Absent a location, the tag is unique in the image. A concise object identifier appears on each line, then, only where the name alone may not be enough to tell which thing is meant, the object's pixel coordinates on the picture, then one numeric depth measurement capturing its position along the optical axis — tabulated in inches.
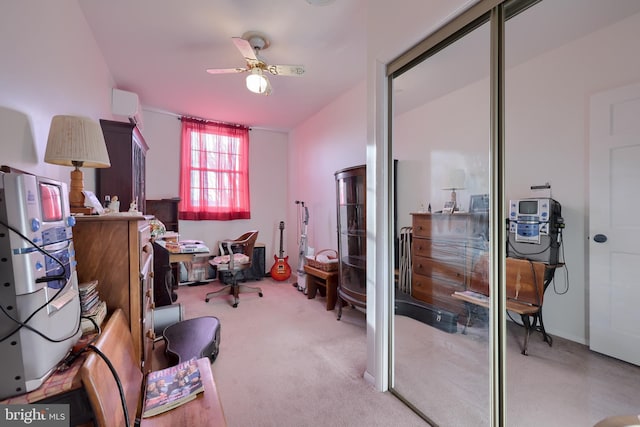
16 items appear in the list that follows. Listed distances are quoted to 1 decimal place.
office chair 143.0
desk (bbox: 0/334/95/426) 29.4
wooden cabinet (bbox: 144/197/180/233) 162.2
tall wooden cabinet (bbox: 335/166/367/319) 111.9
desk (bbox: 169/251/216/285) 162.7
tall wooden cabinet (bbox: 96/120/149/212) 97.6
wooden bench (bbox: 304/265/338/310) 131.0
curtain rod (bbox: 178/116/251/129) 173.5
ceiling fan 95.5
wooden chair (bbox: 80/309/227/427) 32.0
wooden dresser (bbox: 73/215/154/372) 48.1
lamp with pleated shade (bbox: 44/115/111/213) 55.1
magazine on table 45.1
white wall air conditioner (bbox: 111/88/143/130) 119.3
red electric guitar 182.7
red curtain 175.5
